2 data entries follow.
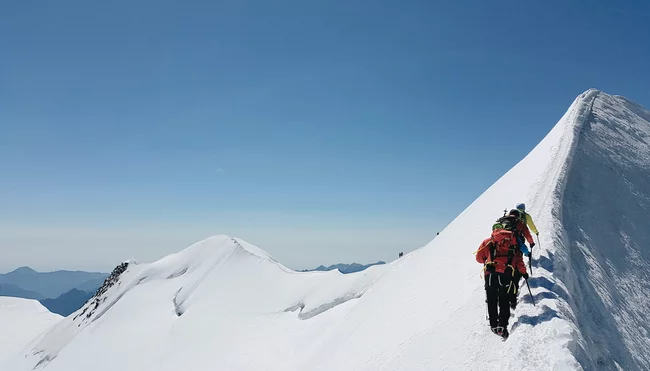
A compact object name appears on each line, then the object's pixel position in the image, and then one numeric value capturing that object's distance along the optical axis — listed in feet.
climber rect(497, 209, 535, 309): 26.91
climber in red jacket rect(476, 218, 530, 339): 26.37
